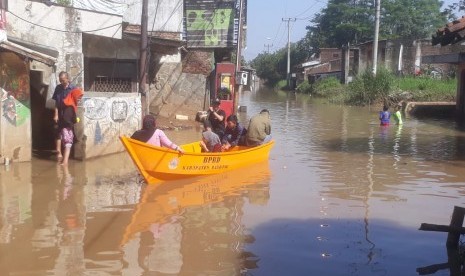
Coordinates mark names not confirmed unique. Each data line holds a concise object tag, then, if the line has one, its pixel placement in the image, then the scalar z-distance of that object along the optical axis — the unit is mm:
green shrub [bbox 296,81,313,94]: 60134
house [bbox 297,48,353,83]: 60934
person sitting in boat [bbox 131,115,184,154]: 9461
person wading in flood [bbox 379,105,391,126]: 20703
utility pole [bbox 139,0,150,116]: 14125
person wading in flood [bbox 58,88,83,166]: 10695
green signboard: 21672
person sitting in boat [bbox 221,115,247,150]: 12523
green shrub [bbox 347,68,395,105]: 33688
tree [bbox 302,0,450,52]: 64062
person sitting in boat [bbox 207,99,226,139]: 12727
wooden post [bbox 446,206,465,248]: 5871
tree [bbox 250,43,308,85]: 83312
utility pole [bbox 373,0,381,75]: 34156
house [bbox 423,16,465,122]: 22198
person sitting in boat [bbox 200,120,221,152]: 11328
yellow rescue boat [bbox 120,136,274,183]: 9031
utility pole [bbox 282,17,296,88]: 75662
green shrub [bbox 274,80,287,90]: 79569
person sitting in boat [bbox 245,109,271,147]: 12438
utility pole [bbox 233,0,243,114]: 20109
